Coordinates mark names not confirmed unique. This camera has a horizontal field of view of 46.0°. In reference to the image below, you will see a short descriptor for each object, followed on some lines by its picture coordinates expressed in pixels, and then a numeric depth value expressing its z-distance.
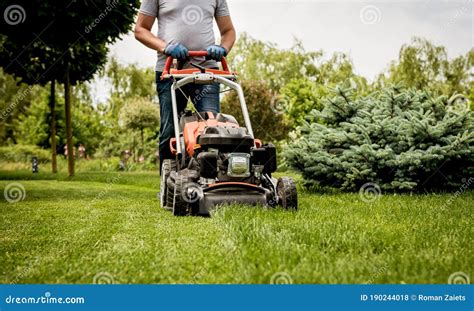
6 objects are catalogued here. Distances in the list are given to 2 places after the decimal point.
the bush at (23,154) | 17.97
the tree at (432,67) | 18.22
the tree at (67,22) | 6.20
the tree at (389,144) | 5.02
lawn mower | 3.61
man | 4.38
